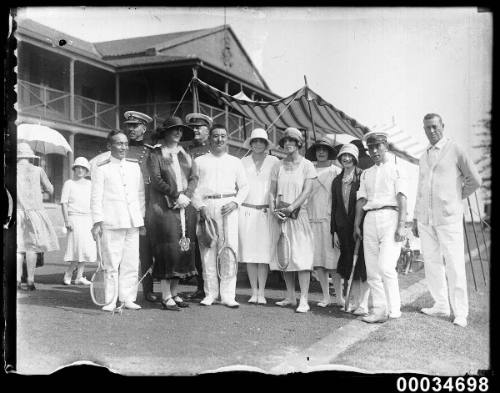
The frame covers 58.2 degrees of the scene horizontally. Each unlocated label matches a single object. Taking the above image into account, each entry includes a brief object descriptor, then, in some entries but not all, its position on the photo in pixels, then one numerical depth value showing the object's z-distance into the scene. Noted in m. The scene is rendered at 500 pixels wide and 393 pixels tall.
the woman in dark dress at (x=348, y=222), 4.95
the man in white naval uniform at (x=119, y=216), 4.68
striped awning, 6.72
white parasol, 4.92
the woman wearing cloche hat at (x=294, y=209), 4.98
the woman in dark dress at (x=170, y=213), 4.76
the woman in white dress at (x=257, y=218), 5.11
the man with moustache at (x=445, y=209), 4.51
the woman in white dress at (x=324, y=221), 5.16
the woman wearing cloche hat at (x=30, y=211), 5.17
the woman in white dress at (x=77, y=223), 6.23
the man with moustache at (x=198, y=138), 5.68
